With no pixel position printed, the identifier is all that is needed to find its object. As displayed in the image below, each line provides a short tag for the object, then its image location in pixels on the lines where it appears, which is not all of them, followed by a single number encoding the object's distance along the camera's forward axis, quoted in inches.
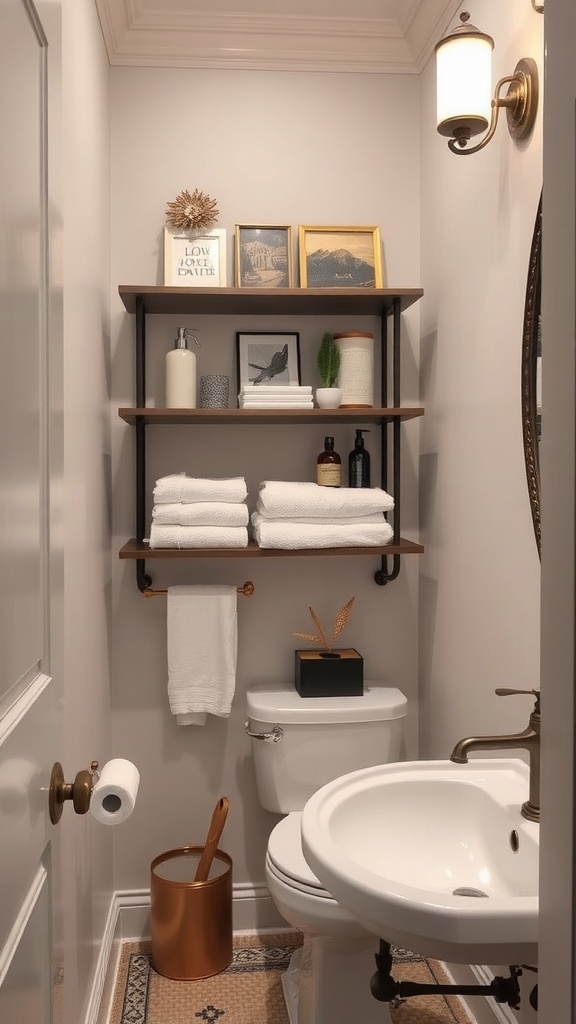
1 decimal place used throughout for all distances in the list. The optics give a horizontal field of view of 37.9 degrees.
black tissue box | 90.0
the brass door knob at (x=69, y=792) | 36.8
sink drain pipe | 55.3
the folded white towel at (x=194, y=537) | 84.4
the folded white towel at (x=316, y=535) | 84.0
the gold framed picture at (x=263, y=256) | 91.3
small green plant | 90.3
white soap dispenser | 87.8
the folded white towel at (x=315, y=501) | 84.5
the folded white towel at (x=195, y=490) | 84.6
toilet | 78.9
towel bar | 90.4
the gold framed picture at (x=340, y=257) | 91.2
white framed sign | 90.0
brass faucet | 54.7
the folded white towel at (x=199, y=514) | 84.6
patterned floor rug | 79.4
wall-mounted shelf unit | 84.7
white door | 29.2
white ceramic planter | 87.4
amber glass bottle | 89.2
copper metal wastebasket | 84.7
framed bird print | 92.6
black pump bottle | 90.7
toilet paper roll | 41.1
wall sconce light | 63.8
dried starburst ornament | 90.0
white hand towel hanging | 89.1
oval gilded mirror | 61.9
